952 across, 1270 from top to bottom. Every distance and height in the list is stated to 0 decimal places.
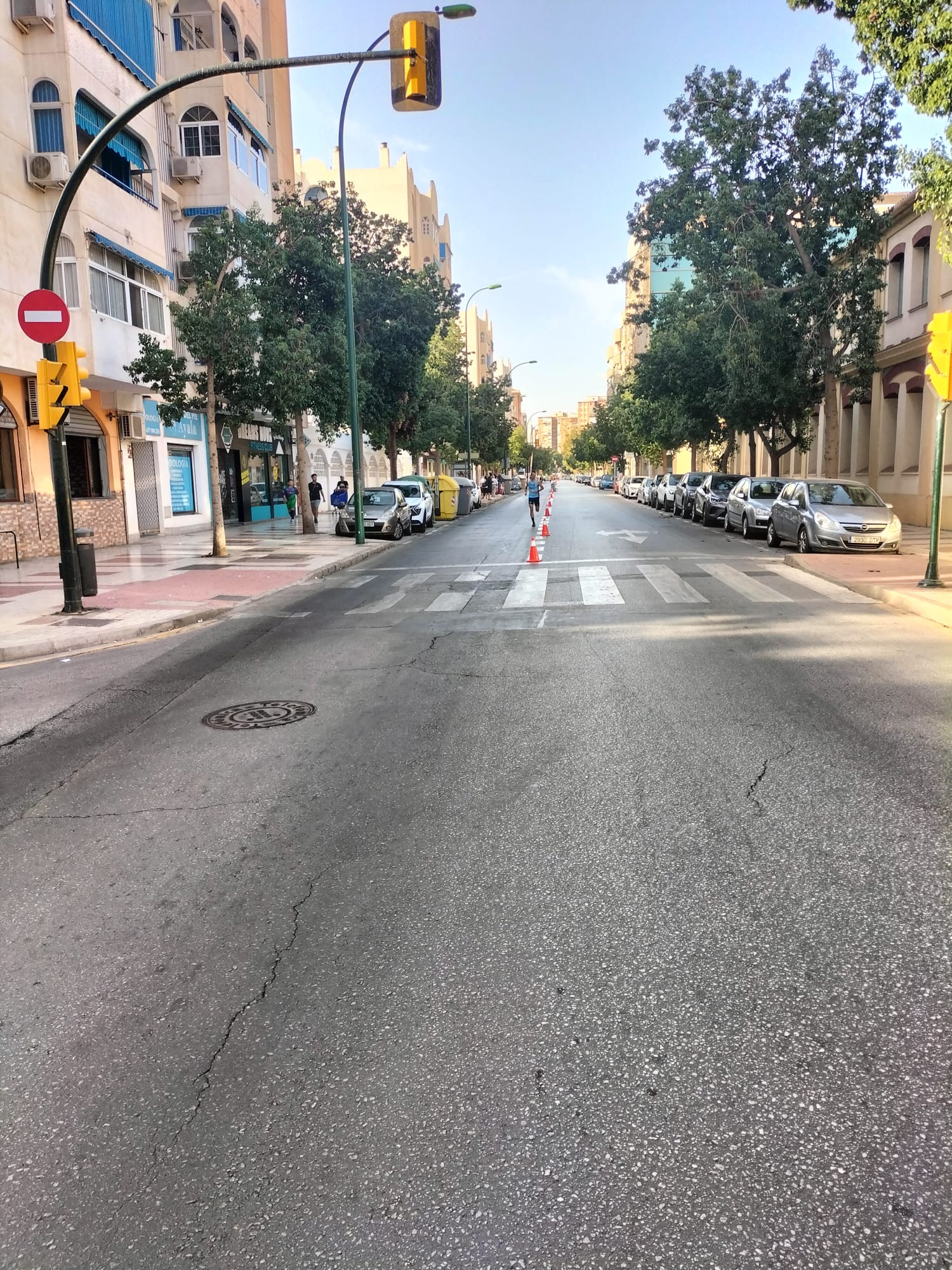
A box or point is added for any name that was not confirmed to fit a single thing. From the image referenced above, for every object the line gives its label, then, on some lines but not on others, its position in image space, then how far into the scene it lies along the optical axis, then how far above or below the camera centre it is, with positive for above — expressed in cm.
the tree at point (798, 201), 2461 +706
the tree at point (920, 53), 1088 +482
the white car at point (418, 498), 3019 -66
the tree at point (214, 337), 1922 +296
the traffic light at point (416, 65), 1038 +450
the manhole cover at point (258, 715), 697 -174
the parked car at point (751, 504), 2358 -85
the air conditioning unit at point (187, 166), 2844 +940
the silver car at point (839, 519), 1736 -94
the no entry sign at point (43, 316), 1137 +203
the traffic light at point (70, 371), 1190 +143
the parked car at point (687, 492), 3381 -74
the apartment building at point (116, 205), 1994 +660
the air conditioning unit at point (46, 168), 1989 +661
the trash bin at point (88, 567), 1269 -107
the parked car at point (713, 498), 2950 -83
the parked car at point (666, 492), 4076 -86
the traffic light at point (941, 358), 1166 +132
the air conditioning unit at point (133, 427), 2497 +153
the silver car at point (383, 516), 2672 -101
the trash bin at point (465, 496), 4053 -80
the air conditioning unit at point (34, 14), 1972 +973
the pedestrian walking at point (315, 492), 3182 -39
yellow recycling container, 3853 -86
